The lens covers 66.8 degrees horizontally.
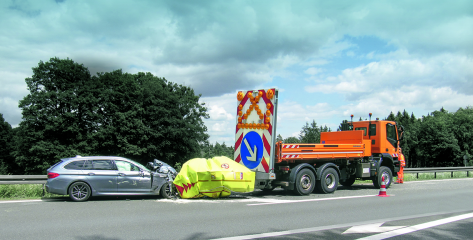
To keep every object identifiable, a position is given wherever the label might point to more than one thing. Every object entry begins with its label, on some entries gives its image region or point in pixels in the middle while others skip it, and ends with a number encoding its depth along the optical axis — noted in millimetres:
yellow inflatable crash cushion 10650
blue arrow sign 11484
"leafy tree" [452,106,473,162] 69875
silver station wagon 10234
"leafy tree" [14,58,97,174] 33500
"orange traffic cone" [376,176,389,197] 12125
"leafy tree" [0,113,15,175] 53075
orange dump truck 11305
